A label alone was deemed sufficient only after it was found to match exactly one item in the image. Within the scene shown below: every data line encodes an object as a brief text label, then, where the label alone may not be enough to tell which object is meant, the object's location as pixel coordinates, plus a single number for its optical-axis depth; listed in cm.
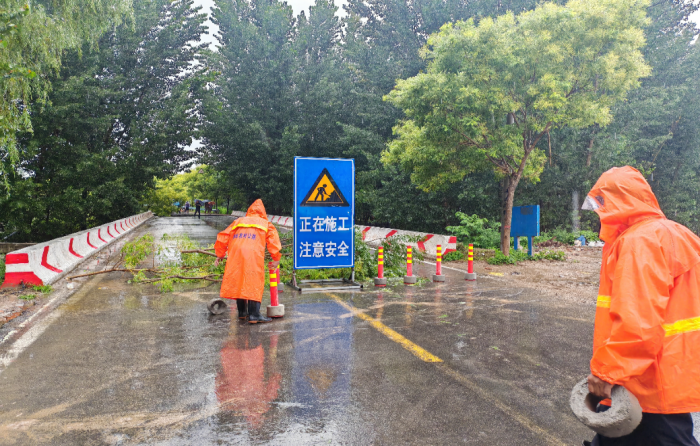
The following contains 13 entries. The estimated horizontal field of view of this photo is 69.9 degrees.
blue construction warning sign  1047
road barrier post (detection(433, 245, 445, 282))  1152
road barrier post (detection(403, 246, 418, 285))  1127
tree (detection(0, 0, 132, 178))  1032
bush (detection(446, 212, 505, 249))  1928
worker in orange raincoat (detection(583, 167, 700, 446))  228
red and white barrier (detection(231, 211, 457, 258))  1587
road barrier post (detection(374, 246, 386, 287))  1105
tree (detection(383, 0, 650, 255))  1387
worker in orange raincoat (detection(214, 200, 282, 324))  731
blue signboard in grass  1535
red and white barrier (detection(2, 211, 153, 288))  1007
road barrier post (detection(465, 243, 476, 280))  1172
